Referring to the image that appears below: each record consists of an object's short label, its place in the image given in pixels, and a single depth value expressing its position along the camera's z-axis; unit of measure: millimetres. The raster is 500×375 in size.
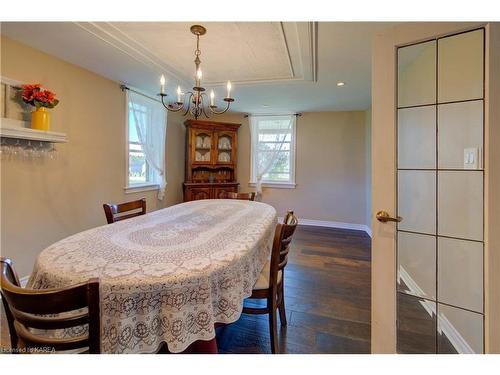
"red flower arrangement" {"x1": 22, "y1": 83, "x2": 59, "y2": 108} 2021
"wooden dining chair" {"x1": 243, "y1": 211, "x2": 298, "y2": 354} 1333
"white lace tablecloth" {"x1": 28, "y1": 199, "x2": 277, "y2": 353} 854
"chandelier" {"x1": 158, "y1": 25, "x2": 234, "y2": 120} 1771
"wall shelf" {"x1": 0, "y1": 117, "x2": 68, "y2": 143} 1881
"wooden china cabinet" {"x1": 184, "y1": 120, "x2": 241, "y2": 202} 4395
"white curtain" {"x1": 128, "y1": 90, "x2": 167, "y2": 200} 3432
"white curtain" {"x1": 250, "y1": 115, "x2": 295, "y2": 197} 4824
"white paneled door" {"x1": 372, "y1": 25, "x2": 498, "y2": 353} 1197
